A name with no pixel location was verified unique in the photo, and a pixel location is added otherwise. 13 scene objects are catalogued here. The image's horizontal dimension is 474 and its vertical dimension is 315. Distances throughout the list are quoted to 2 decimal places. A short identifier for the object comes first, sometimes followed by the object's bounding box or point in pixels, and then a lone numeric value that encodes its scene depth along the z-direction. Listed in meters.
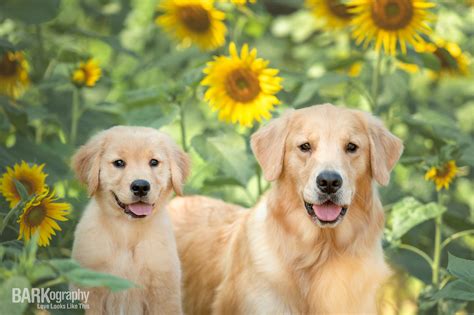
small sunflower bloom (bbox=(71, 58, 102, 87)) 5.20
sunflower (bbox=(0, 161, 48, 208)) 4.21
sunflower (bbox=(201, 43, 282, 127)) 4.99
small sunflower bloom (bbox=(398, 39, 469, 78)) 5.53
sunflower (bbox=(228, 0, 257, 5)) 5.30
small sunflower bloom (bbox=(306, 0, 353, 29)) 5.76
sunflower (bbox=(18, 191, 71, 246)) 4.01
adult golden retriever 4.04
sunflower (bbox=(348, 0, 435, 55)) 5.10
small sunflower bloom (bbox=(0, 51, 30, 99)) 5.55
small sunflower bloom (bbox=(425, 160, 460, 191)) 4.93
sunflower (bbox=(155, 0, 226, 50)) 5.50
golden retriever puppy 4.00
